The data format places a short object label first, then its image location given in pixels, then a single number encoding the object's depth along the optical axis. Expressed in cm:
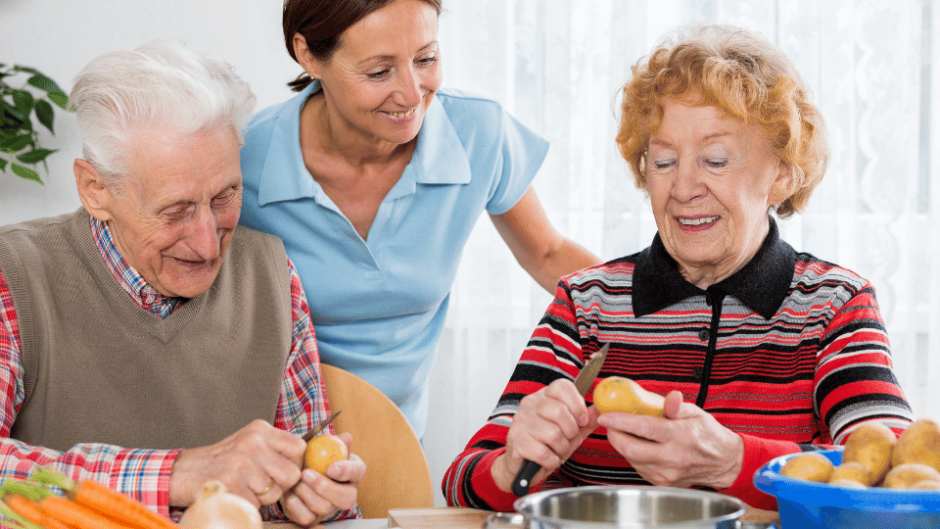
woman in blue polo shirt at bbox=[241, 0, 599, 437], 163
